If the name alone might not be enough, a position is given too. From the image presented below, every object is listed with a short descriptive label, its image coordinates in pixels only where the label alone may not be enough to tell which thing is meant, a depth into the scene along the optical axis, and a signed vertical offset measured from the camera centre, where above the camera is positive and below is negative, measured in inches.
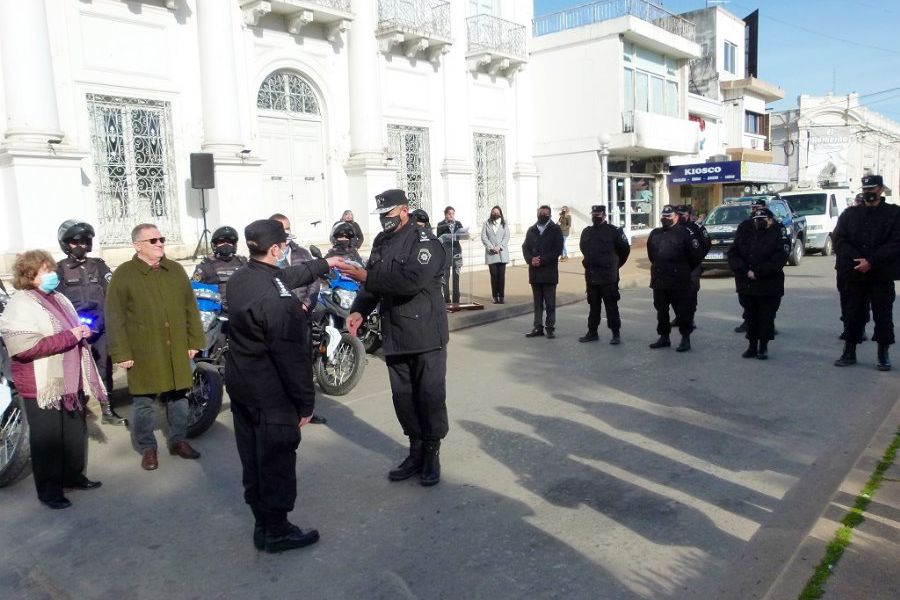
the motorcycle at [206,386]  235.1 -52.7
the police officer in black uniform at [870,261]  288.8 -24.9
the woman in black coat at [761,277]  322.7 -33.1
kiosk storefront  1089.4 +40.1
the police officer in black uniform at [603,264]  371.6 -27.6
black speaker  523.9 +40.6
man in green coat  198.4 -27.3
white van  853.8 -10.3
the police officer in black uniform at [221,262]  269.9 -13.8
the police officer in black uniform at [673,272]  347.9 -31.3
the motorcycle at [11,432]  195.8 -54.8
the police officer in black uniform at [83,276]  240.4 -15.1
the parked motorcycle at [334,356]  283.0 -53.8
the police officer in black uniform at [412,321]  181.0 -26.4
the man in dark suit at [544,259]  391.2 -25.0
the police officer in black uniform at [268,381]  144.2 -32.1
